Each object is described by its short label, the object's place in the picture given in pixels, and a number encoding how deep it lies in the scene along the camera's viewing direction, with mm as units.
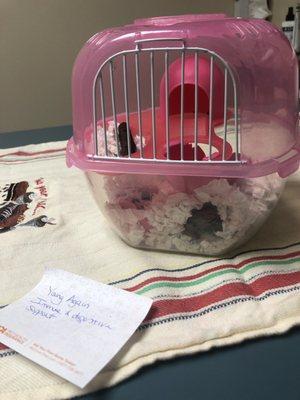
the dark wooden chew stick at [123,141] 488
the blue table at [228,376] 327
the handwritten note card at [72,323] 355
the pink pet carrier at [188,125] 438
